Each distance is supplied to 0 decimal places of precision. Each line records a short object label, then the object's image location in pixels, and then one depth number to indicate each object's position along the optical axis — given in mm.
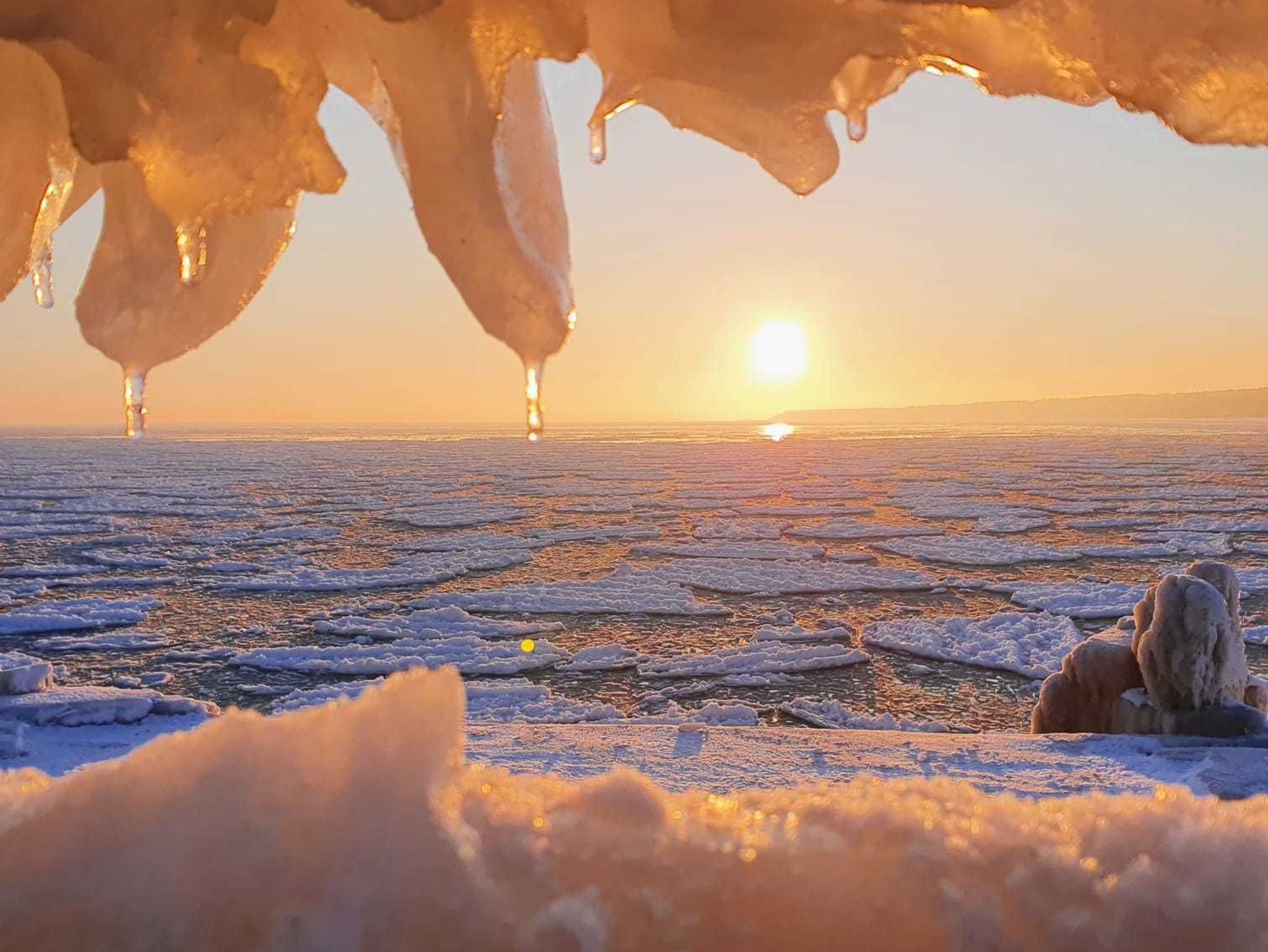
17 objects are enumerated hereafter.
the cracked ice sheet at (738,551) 6902
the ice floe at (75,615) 4520
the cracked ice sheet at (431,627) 4320
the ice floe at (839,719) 2877
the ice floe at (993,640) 3791
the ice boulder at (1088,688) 2340
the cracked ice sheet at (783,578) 5559
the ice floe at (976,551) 6754
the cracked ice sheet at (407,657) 3674
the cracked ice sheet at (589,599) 4926
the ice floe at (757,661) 3650
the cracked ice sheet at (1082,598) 4816
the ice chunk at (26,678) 2369
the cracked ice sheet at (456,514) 9445
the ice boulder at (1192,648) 2062
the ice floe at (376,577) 5754
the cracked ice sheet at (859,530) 8234
